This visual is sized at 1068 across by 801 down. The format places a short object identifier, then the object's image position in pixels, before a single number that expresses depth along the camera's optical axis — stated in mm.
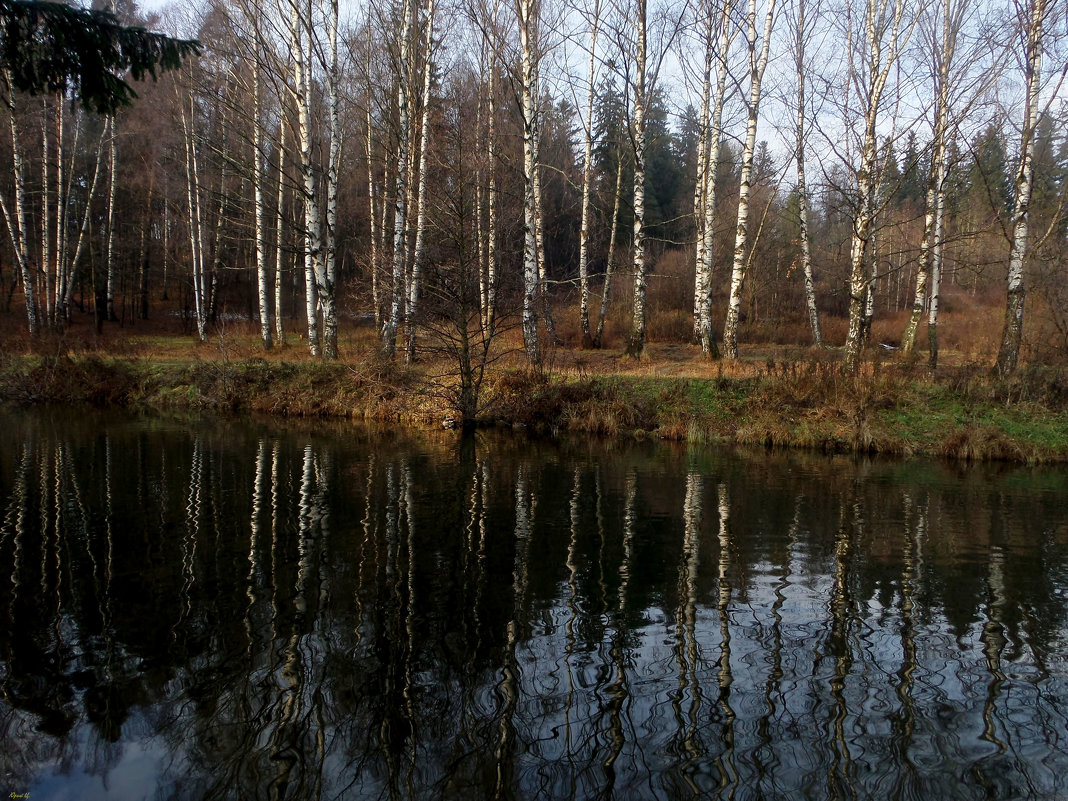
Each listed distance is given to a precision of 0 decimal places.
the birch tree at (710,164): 20683
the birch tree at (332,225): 20250
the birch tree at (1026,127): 16297
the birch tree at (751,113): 19016
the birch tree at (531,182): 19188
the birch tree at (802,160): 22906
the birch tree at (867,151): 17453
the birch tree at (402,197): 20203
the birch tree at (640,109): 20734
